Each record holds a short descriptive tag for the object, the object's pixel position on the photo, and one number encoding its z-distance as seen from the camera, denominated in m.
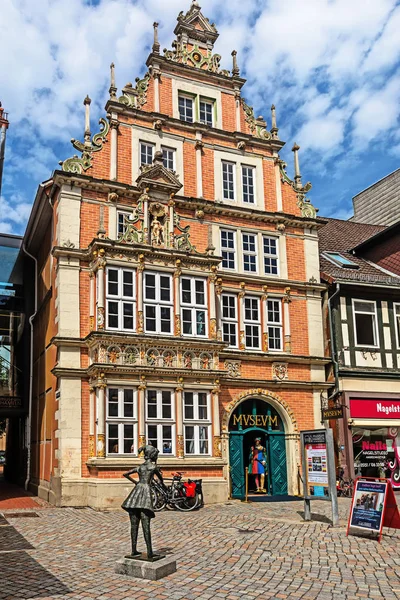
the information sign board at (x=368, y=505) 12.67
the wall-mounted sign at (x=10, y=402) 26.61
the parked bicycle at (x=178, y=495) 17.59
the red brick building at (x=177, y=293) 19.33
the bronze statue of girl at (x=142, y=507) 9.48
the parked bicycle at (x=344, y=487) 21.64
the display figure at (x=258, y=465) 21.98
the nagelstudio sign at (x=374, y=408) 23.45
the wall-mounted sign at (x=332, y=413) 20.17
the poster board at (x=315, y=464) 15.35
